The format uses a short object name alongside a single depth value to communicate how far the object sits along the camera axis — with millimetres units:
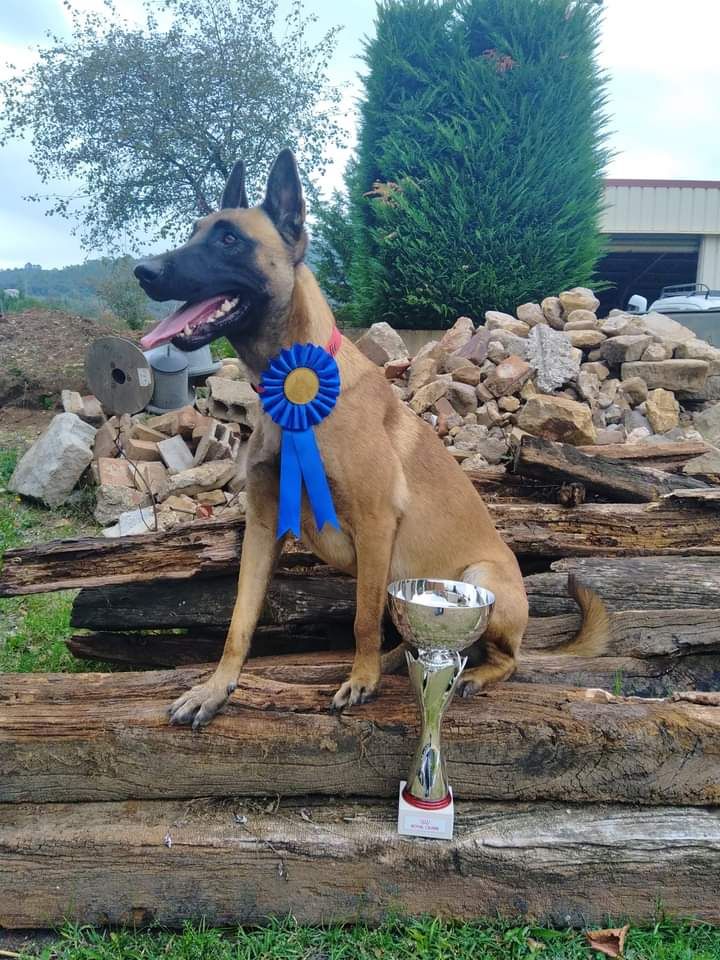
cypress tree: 9164
